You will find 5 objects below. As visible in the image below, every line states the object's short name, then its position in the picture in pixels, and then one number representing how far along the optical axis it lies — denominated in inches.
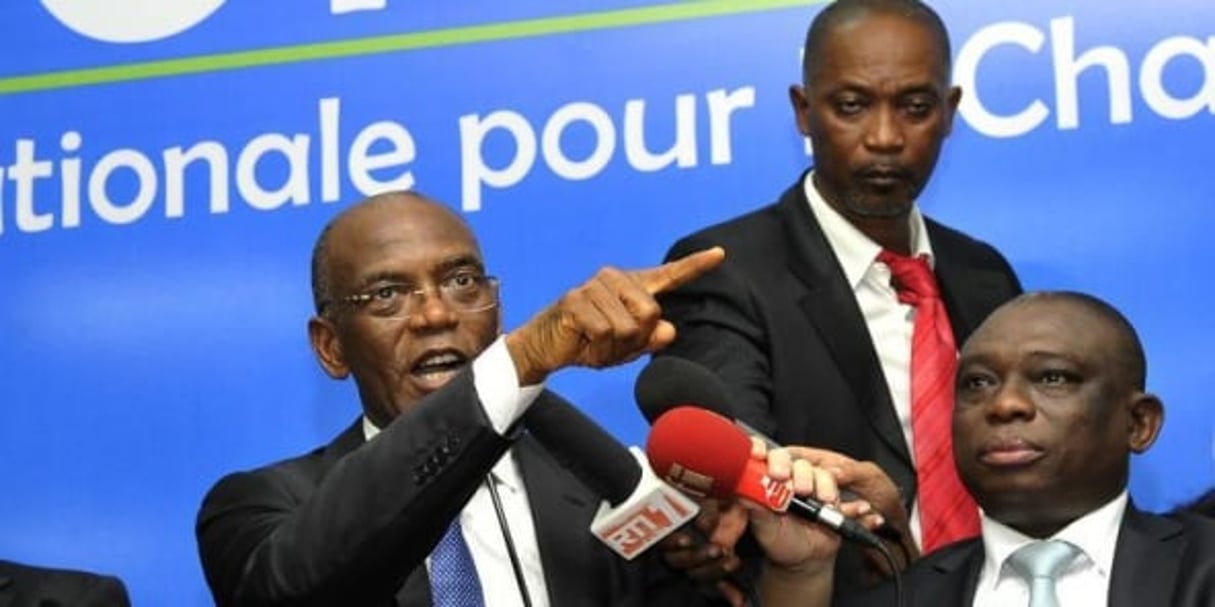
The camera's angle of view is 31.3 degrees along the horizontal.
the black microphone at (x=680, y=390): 99.2
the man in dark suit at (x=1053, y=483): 106.7
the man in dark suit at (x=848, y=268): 123.3
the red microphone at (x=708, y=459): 92.1
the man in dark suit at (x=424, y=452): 95.1
